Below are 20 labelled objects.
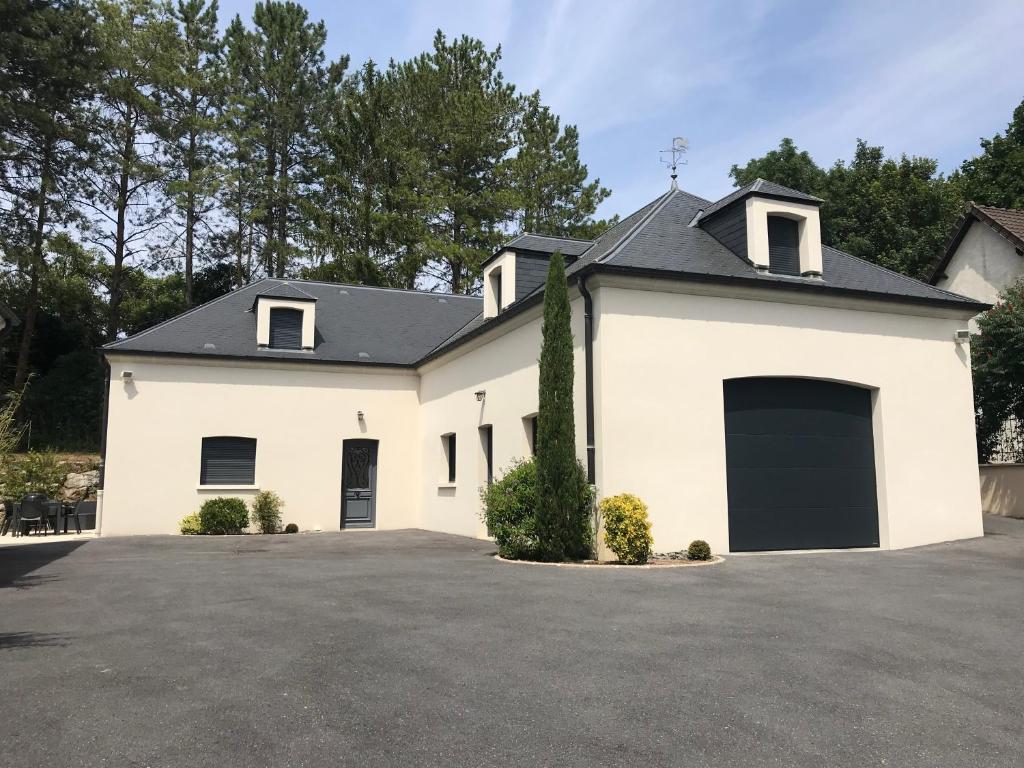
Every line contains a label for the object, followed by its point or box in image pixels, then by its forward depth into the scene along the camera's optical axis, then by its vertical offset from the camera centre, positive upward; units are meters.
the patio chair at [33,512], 17.58 -0.71
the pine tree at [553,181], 31.25 +12.25
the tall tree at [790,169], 34.16 +13.94
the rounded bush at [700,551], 11.41 -1.04
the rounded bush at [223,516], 17.91 -0.81
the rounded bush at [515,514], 11.58 -0.51
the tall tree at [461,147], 30.16 +13.45
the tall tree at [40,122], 23.67 +11.64
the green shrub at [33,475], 19.31 +0.16
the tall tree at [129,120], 28.55 +13.87
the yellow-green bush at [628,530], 11.07 -0.71
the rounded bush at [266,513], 18.61 -0.77
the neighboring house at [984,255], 19.98 +6.16
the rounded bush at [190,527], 17.94 -1.07
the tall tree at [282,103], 31.44 +15.55
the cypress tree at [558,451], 11.29 +0.43
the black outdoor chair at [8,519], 18.31 -0.90
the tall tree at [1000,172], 28.25 +11.84
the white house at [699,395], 12.10 +1.58
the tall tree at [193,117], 30.31 +14.37
